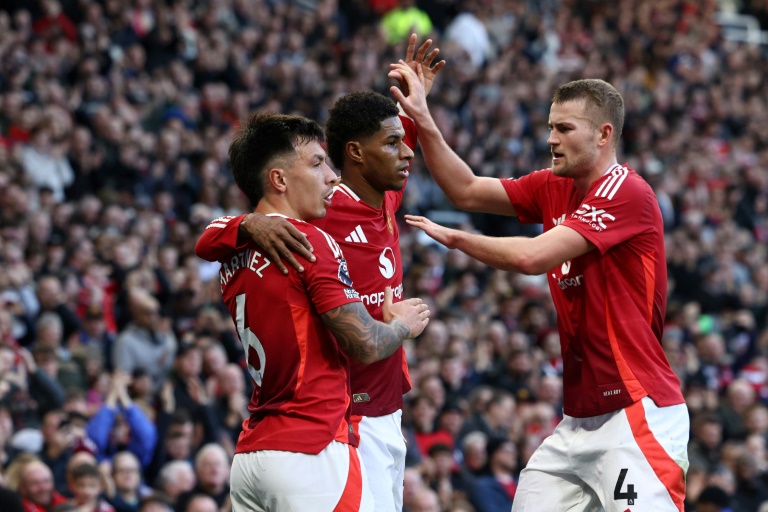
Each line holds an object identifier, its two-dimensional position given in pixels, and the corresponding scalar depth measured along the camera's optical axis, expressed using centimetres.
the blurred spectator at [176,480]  1730
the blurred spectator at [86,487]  1573
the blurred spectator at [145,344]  2086
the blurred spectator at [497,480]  1983
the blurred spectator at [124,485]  1689
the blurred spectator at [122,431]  1837
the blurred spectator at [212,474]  1723
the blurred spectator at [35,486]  1570
